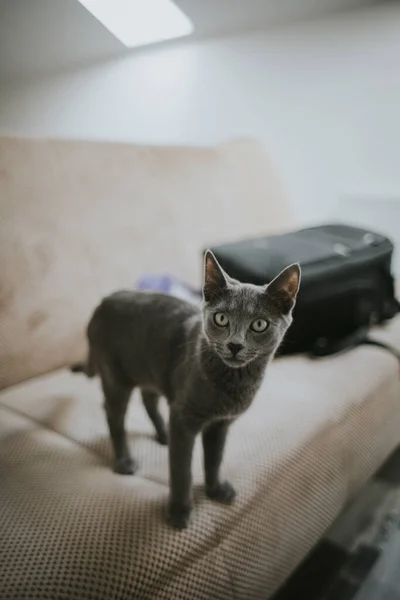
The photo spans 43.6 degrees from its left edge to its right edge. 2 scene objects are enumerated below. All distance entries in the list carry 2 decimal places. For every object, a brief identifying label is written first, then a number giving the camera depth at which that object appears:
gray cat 0.54
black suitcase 0.83
